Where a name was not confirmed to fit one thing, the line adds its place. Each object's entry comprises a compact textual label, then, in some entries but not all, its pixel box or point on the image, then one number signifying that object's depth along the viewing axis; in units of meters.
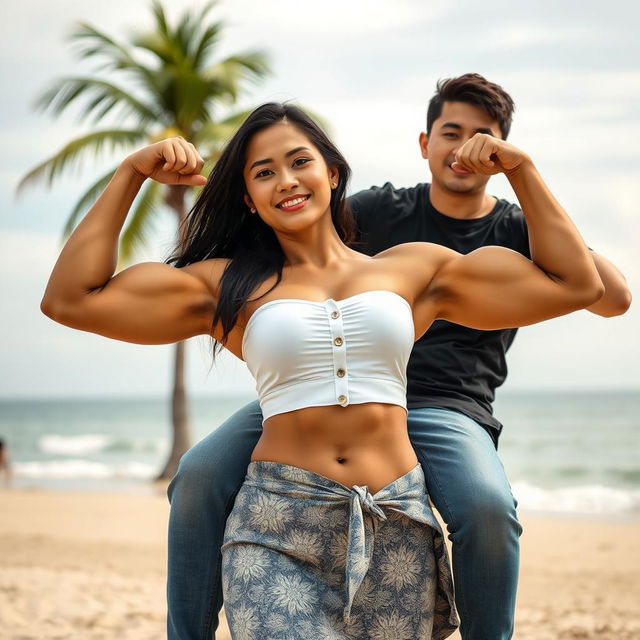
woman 2.92
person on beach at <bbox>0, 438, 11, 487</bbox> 22.03
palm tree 15.74
